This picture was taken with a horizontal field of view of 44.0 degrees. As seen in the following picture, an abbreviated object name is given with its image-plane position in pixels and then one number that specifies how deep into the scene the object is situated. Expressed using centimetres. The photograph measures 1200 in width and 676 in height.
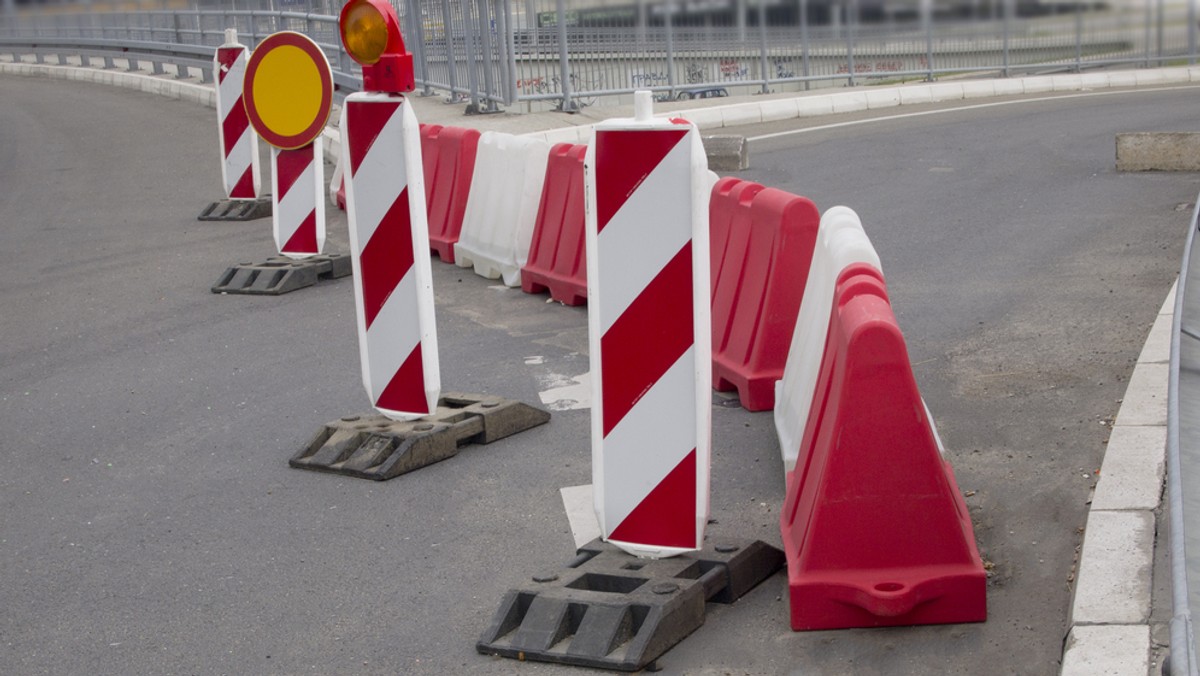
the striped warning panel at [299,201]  966
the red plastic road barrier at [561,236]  846
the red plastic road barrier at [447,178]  993
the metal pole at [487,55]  1738
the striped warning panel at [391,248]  574
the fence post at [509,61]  1750
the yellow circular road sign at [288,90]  906
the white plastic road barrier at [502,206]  905
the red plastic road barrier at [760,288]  614
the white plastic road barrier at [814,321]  489
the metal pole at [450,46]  1834
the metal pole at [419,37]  1915
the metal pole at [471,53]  1764
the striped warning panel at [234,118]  1227
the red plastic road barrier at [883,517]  397
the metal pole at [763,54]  2220
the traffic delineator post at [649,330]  415
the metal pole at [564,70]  1839
